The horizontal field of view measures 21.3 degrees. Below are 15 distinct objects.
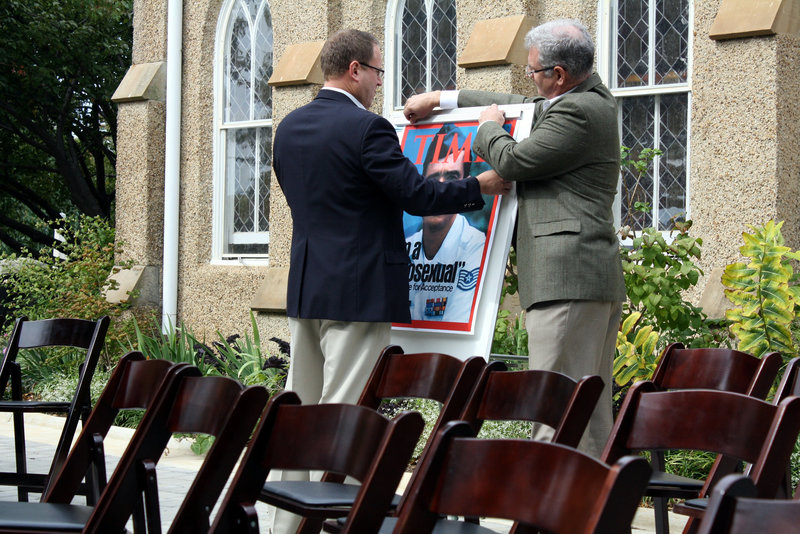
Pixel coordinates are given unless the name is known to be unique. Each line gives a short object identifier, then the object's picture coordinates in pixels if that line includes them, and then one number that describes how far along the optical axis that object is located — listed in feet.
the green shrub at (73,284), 67.50
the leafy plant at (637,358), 40.80
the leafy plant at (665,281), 41.21
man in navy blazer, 27.93
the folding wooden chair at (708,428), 16.59
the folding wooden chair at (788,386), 22.71
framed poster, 29.33
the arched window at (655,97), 53.65
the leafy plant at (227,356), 54.90
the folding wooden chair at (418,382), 22.98
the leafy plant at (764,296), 38.41
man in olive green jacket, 26.85
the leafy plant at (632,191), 53.07
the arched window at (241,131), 73.54
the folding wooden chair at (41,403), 31.12
